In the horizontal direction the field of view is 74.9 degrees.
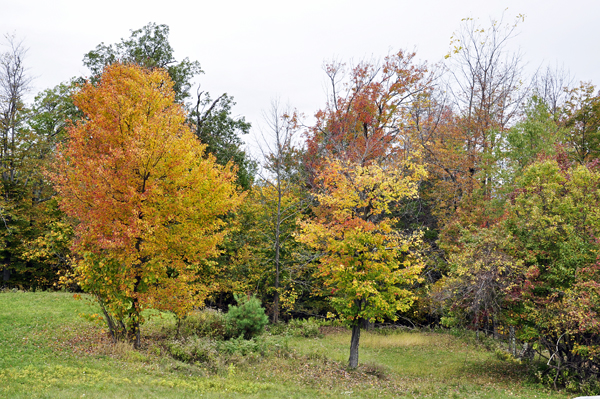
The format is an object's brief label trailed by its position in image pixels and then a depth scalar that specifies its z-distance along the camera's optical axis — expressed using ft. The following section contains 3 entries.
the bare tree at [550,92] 97.23
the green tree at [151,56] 84.23
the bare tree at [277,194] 73.72
